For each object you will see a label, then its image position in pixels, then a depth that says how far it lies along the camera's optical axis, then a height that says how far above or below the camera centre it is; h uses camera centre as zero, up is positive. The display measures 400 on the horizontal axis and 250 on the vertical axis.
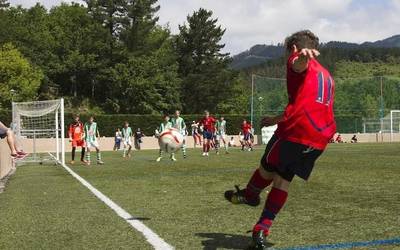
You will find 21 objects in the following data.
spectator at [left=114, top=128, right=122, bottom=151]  42.36 -0.24
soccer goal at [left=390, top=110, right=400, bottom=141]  57.04 +0.88
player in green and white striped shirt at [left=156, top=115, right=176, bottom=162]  22.86 +0.53
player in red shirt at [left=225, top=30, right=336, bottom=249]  4.85 +0.07
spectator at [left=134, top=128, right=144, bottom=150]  44.12 -0.20
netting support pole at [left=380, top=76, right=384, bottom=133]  59.36 +2.14
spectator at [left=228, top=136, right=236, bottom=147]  45.66 -0.61
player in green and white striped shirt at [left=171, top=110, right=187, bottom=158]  23.54 +0.55
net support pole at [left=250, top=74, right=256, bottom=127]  49.84 +1.81
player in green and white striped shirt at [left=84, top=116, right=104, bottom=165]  22.44 +0.08
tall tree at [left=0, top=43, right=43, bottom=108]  63.78 +7.08
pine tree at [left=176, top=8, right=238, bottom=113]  78.50 +10.74
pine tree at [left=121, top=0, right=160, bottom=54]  71.00 +13.80
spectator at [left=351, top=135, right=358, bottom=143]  54.17 -0.62
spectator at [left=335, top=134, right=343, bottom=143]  53.38 -0.58
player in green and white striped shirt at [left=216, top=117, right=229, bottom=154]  32.63 +0.30
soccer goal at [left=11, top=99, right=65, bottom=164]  23.64 +0.81
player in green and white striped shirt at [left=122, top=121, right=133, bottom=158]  29.91 -0.05
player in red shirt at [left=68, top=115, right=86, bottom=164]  23.56 +0.09
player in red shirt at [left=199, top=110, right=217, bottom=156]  27.17 +0.26
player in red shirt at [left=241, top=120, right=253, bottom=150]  34.25 -0.02
